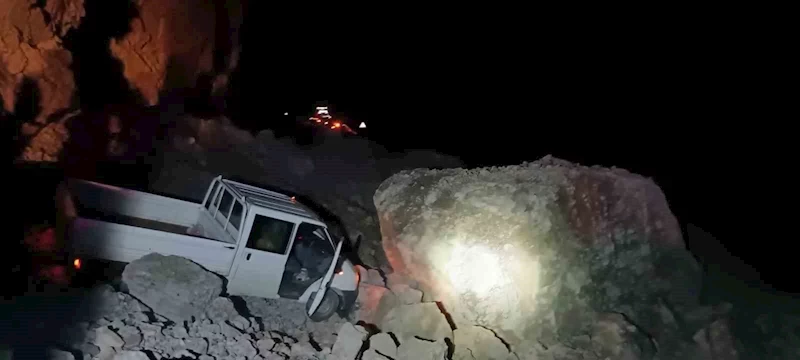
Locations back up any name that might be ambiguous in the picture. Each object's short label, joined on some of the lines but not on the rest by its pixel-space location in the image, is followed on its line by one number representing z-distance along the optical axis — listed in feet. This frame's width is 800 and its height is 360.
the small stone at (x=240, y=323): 28.35
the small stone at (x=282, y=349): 27.14
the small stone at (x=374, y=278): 35.98
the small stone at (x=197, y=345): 25.64
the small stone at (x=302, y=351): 27.35
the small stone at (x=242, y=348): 26.37
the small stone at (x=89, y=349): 23.88
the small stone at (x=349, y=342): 26.55
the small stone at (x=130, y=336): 24.23
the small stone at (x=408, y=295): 32.14
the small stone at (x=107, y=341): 23.49
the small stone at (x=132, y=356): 22.66
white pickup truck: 28.71
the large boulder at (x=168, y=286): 27.58
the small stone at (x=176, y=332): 26.00
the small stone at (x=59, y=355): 22.68
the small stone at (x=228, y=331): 27.33
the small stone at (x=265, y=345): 26.96
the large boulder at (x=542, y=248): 31.91
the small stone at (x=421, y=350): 26.96
